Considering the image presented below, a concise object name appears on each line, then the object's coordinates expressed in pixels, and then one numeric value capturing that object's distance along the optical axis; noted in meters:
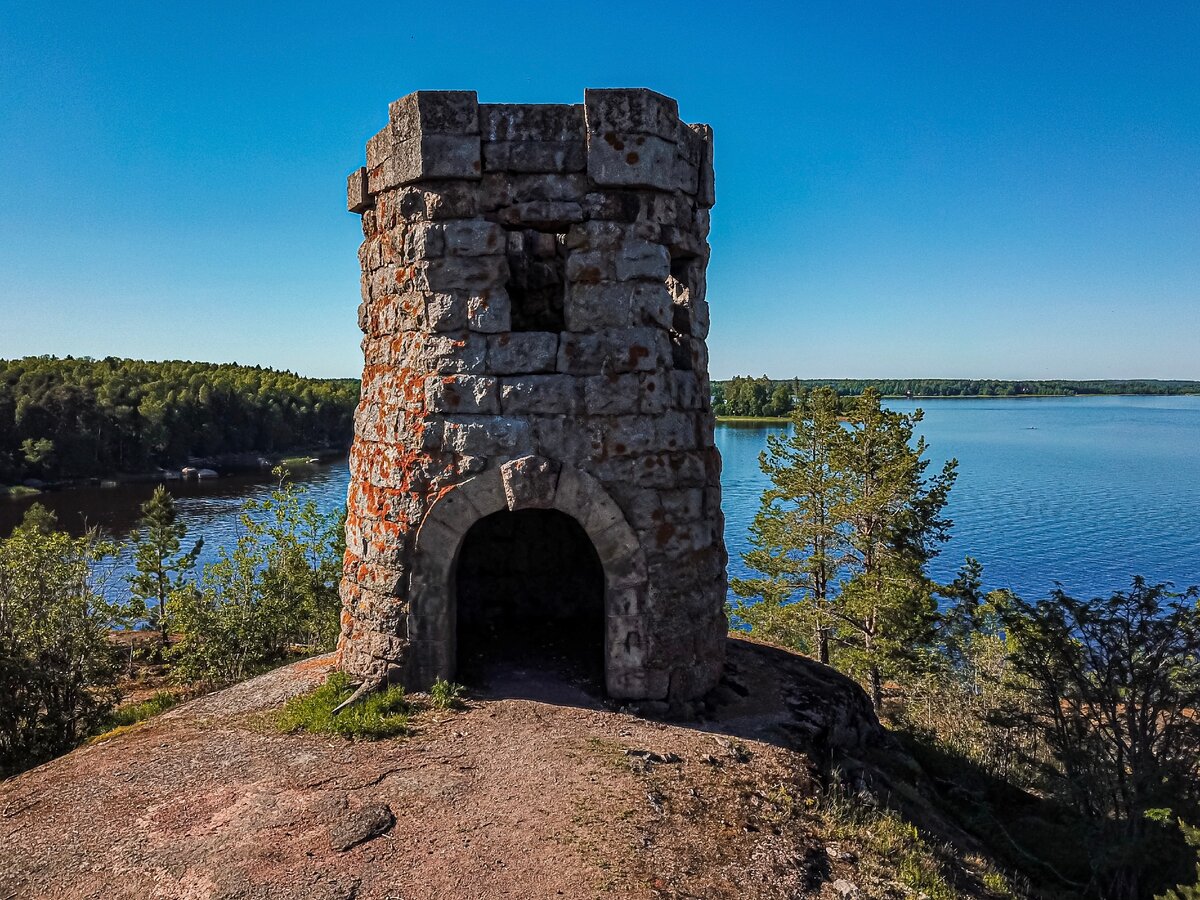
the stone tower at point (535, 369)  6.19
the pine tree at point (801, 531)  16.45
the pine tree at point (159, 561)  17.19
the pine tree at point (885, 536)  14.28
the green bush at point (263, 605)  11.64
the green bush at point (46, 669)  7.72
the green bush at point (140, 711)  8.10
